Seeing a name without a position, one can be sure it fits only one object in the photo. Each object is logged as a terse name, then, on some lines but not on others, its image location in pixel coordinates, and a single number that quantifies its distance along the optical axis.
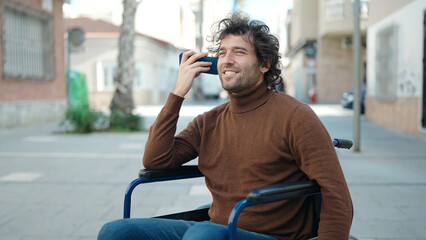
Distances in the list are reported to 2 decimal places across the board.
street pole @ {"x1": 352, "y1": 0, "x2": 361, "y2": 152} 8.47
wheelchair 1.80
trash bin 18.92
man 2.01
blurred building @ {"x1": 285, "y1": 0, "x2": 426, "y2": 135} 10.84
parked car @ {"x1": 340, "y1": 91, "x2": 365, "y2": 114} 20.54
